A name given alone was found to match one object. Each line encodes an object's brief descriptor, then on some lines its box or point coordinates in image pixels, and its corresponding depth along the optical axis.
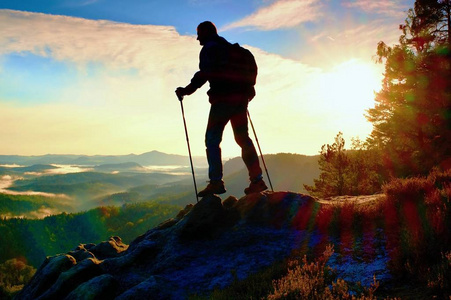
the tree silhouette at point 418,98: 19.98
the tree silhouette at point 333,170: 28.00
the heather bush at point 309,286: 3.78
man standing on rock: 6.94
